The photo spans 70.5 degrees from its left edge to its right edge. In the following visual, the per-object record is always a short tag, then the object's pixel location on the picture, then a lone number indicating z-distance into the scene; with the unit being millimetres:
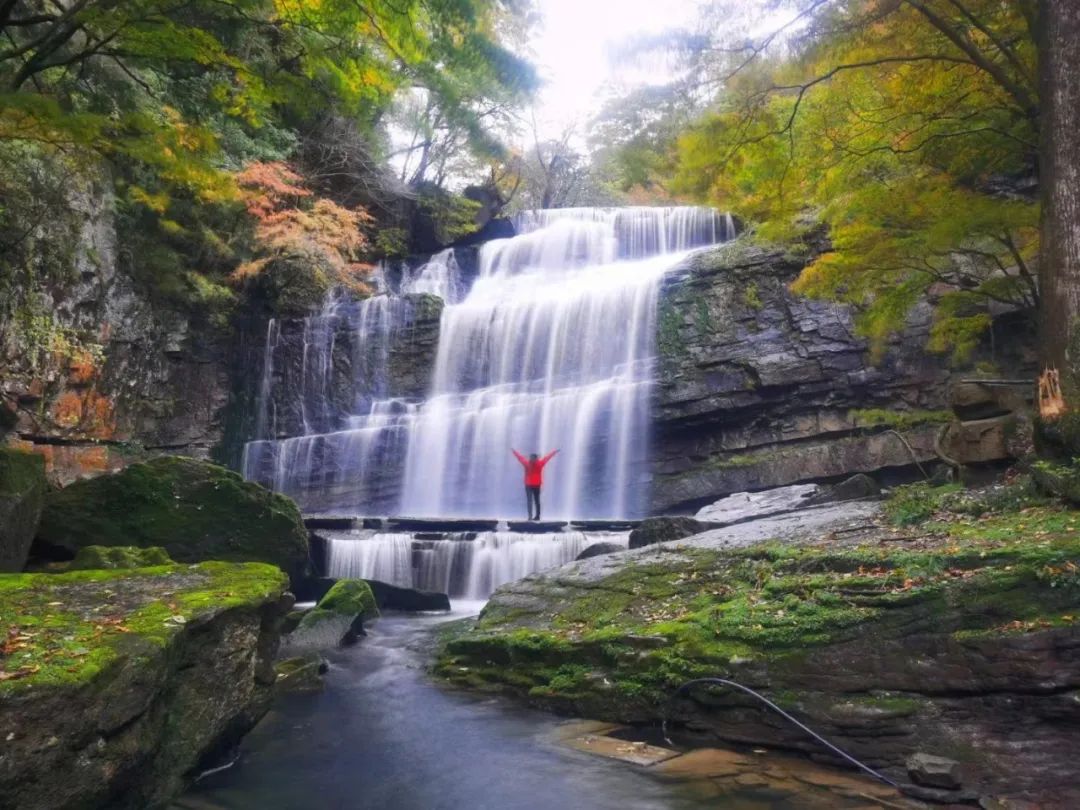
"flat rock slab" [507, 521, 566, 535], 12672
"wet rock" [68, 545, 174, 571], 6652
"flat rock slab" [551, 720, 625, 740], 5355
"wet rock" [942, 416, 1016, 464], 7945
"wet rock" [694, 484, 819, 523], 10414
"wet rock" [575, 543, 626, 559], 10008
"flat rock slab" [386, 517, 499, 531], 13219
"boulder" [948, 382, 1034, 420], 8234
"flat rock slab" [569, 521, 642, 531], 12742
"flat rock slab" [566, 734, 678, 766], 4797
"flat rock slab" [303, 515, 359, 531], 13967
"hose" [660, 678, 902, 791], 4293
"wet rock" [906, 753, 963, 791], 4000
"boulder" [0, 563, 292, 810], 3150
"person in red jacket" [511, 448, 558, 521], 14195
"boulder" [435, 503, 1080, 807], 4160
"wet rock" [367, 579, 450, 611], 11062
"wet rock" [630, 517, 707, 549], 9625
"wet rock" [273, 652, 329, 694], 6895
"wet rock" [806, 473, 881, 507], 10086
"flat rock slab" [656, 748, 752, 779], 4543
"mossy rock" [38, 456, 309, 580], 8477
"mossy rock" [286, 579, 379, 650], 8883
